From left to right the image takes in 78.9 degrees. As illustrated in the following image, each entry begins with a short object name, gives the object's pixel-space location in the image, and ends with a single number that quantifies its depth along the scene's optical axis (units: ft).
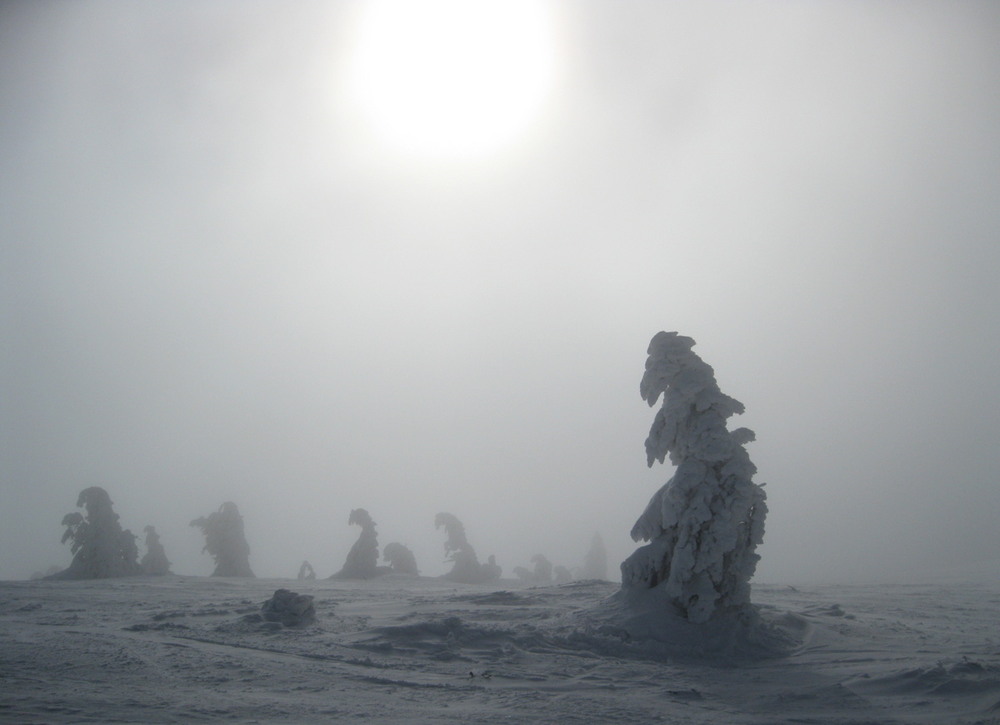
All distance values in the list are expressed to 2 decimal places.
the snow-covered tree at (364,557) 132.26
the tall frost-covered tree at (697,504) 53.16
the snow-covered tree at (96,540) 116.88
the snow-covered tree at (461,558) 144.97
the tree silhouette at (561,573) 180.24
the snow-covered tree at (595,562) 188.34
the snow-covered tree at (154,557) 147.13
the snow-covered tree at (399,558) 142.10
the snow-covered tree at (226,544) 143.54
